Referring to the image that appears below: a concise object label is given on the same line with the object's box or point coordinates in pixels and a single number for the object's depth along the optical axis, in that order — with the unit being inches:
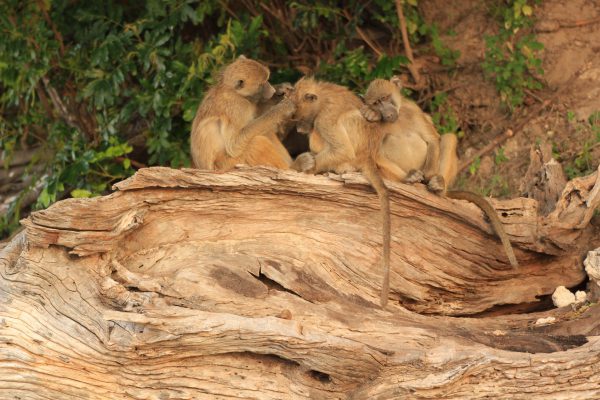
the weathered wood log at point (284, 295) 368.5
